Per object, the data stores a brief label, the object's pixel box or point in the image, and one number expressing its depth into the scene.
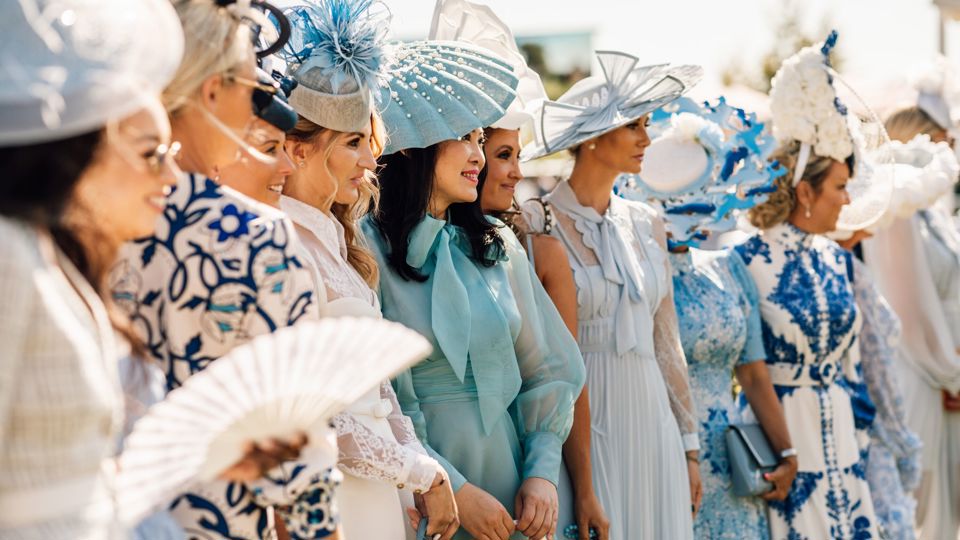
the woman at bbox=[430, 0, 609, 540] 4.41
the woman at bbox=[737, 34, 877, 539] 5.87
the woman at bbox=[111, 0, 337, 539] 2.30
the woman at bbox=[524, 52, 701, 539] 4.75
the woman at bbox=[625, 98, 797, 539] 5.54
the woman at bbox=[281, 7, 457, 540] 3.09
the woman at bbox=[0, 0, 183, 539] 1.68
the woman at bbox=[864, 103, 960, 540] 7.46
